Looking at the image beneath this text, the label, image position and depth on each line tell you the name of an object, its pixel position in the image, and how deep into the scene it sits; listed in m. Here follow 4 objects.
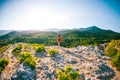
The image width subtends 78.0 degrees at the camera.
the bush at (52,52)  14.05
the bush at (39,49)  14.51
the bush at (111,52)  15.98
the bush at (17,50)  14.56
